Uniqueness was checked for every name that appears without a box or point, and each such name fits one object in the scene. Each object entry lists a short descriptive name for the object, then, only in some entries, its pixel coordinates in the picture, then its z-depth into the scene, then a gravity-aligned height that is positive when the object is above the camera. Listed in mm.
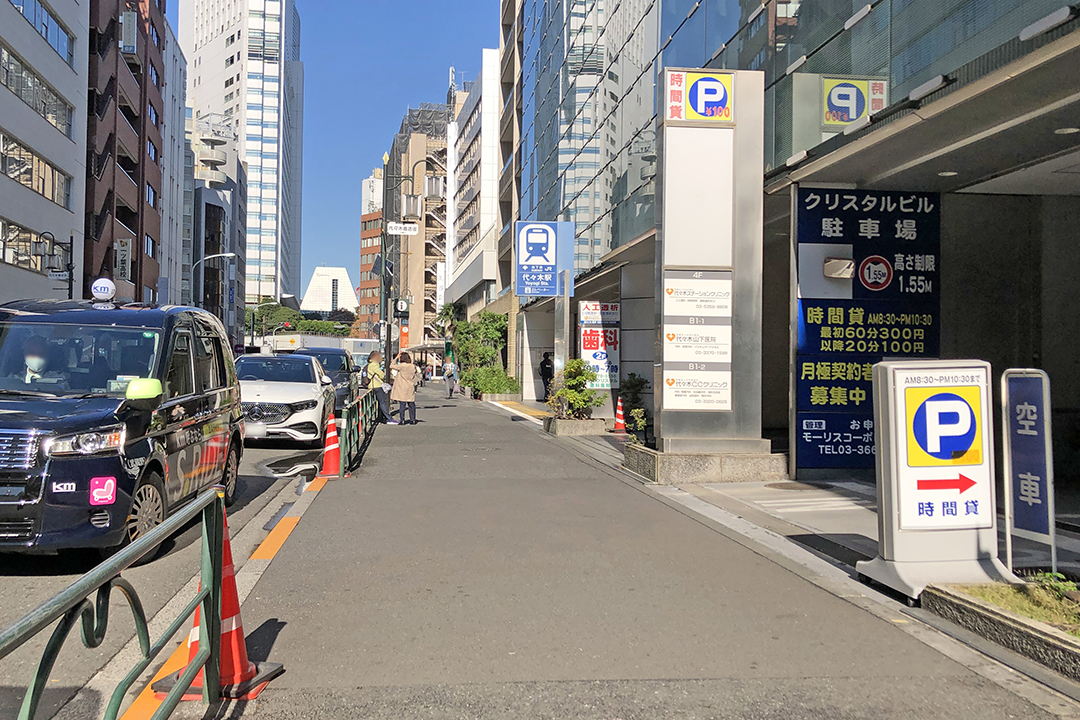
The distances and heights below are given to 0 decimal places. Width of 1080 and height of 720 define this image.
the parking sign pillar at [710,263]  11562 +1519
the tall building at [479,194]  51688 +12513
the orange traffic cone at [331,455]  11281 -1018
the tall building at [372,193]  167650 +37103
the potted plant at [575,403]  18359 -539
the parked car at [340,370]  21266 +129
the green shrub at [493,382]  39562 -252
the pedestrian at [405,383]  20078 -169
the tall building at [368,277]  141125 +15913
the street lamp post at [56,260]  32969 +4321
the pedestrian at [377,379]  20984 -86
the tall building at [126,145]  40375 +11749
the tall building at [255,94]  152875 +48924
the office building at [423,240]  95312 +15035
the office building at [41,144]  29609 +8461
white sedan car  14094 -535
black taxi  5527 -330
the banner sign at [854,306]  11156 +931
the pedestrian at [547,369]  32594 +289
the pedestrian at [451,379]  40397 -142
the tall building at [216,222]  84688 +16039
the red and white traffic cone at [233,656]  3828 -1242
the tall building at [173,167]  64875 +15837
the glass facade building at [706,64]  8609 +4671
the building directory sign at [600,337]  21469 +969
